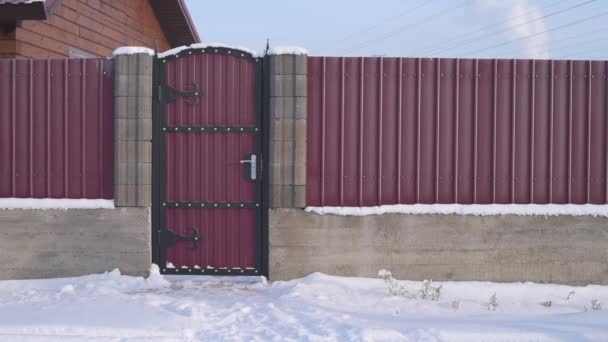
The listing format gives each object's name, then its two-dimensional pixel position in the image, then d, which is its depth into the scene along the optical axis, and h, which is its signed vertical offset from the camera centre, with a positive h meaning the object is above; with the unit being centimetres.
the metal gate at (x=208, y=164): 639 +3
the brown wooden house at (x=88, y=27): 800 +280
